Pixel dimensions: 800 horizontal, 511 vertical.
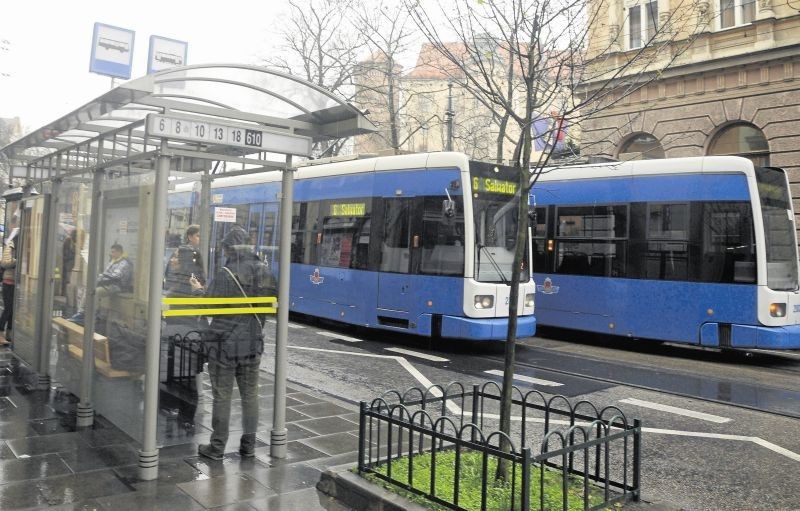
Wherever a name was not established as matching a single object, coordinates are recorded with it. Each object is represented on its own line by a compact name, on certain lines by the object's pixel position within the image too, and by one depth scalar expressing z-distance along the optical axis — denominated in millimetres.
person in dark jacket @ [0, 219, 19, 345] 10117
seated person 5379
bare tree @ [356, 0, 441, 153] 20984
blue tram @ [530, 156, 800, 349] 10781
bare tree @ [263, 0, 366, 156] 24375
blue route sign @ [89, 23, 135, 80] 11711
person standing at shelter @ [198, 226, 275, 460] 5238
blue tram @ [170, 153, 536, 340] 11055
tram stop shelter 4844
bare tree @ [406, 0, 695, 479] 4531
